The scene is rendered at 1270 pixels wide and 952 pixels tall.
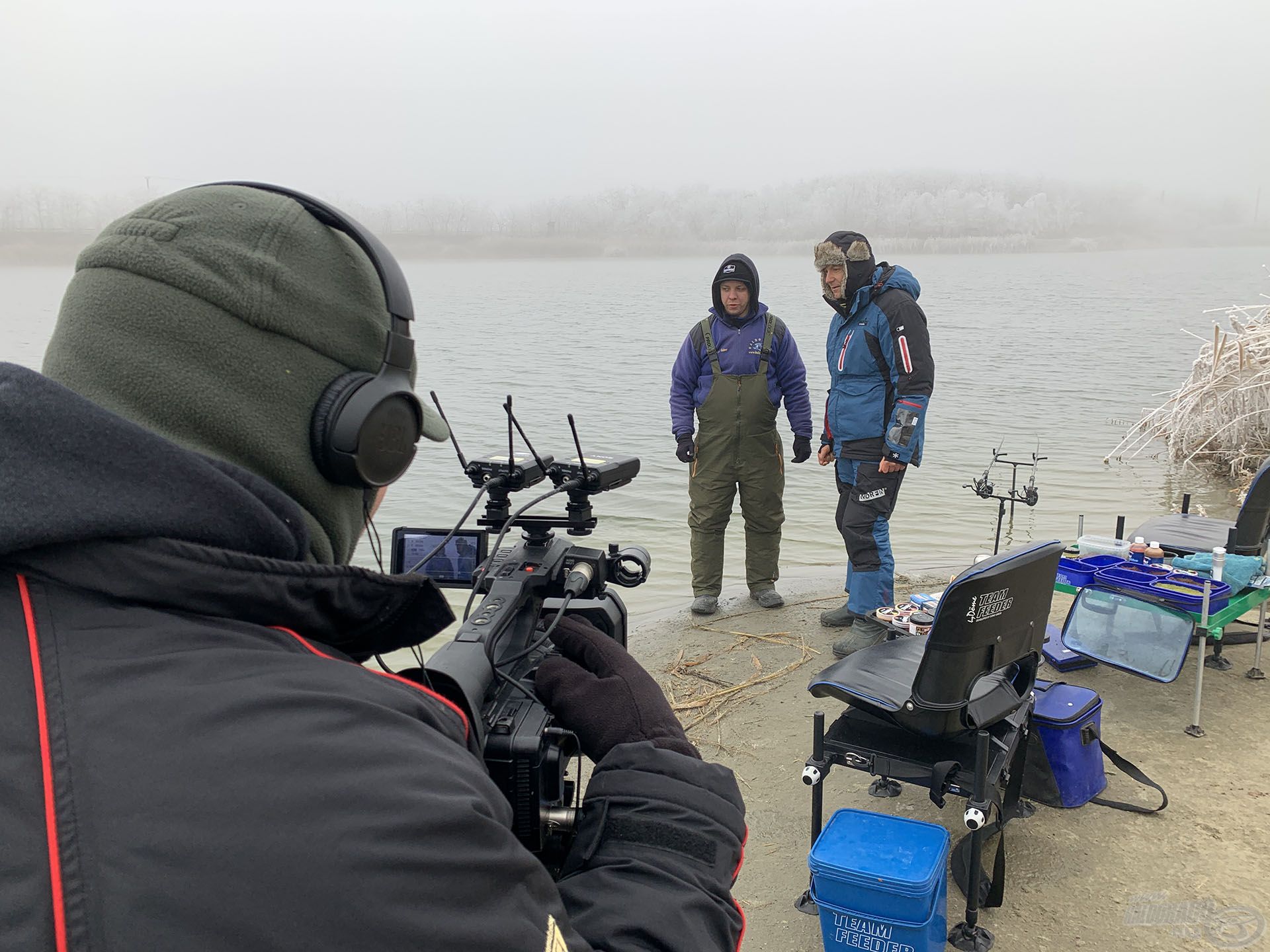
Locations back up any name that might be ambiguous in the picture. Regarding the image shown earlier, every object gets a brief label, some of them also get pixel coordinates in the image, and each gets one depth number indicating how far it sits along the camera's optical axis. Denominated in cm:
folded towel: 376
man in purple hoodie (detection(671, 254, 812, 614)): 551
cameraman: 63
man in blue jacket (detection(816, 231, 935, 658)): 476
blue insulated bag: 298
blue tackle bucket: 229
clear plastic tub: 424
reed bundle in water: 945
